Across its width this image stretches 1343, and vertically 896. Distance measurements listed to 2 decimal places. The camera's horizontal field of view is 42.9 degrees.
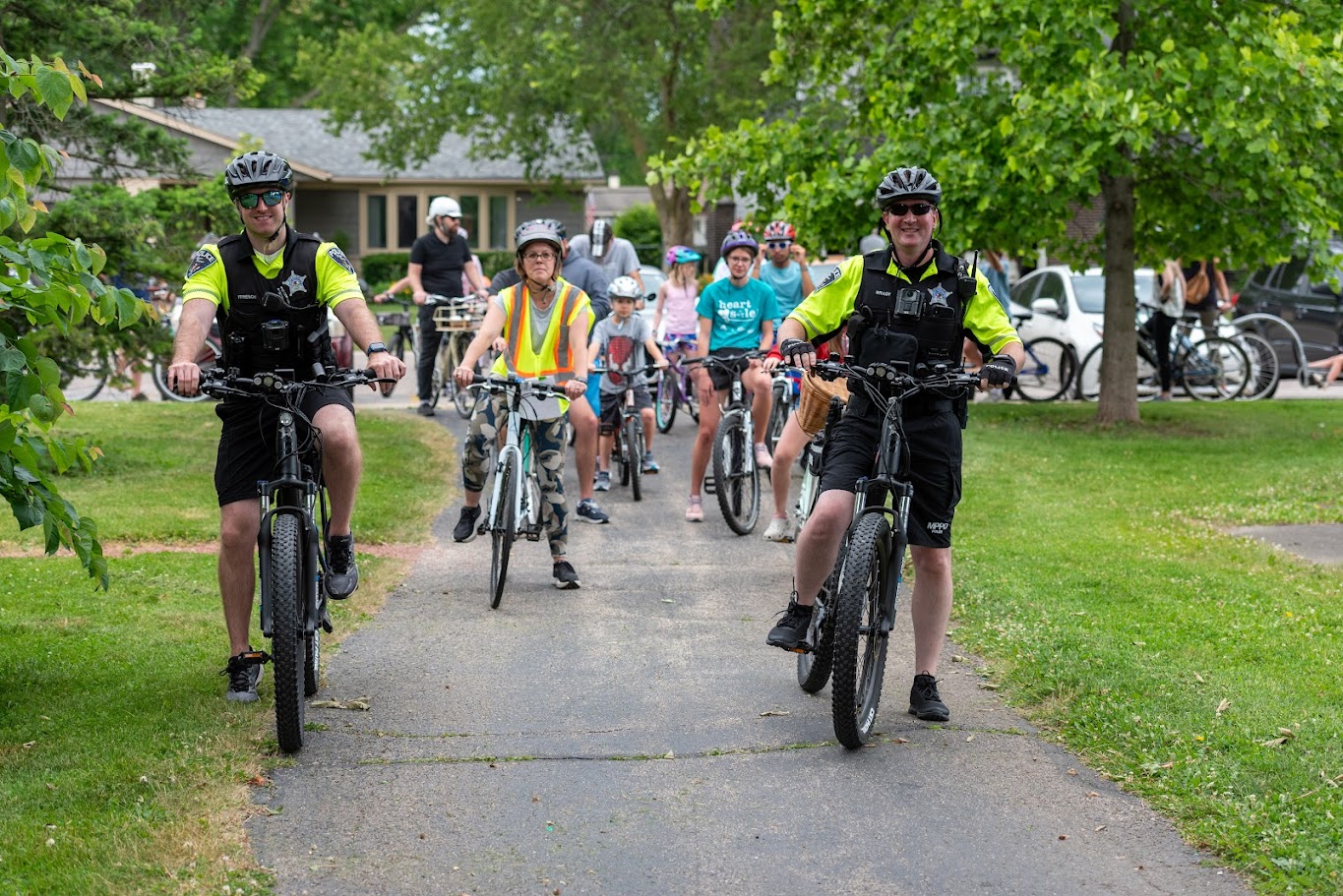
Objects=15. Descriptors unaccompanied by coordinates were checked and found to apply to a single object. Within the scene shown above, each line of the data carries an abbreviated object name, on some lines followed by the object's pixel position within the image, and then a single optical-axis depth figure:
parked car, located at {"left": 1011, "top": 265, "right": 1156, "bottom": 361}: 20.28
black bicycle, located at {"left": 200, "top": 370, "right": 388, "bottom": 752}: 5.79
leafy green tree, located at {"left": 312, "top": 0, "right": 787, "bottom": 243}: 38.12
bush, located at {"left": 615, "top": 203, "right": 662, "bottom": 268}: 51.38
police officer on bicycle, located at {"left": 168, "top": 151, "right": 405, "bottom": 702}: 6.25
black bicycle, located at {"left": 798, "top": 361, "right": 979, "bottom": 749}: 5.97
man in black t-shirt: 16.98
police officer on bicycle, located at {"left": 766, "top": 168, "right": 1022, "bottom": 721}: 6.21
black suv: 22.16
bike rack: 21.55
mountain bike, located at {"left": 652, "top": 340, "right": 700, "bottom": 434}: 16.58
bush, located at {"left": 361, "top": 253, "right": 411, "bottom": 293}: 48.53
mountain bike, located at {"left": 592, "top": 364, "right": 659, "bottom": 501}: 12.46
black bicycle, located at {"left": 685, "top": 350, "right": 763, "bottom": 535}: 10.88
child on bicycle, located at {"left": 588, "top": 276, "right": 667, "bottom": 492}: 12.84
